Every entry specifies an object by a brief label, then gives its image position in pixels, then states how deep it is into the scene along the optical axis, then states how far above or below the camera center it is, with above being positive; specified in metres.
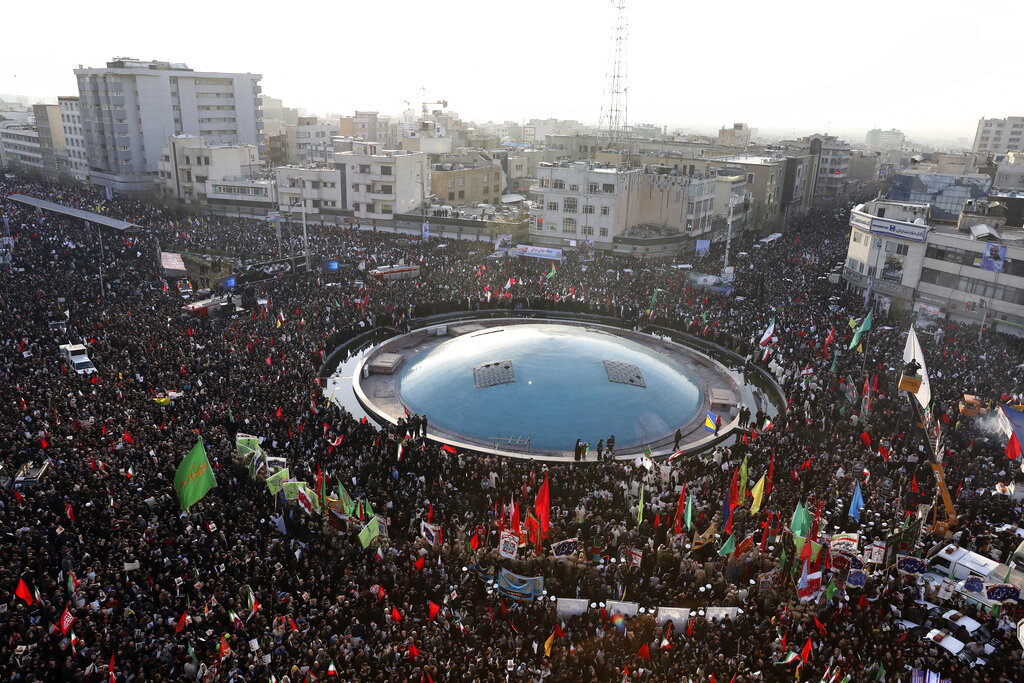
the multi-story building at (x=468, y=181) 78.00 -4.45
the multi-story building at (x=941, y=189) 65.88 -3.44
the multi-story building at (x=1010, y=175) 84.38 -2.35
